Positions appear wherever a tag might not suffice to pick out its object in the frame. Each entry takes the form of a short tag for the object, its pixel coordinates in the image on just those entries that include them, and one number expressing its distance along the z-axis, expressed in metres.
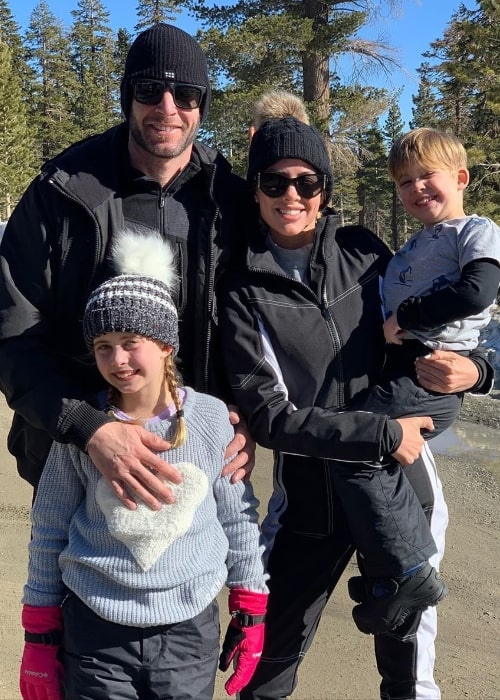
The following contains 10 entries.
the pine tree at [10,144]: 35.53
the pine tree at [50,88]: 45.78
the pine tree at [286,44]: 14.88
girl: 2.03
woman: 2.42
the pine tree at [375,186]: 44.67
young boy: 2.45
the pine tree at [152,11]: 42.19
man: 2.34
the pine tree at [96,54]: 50.62
